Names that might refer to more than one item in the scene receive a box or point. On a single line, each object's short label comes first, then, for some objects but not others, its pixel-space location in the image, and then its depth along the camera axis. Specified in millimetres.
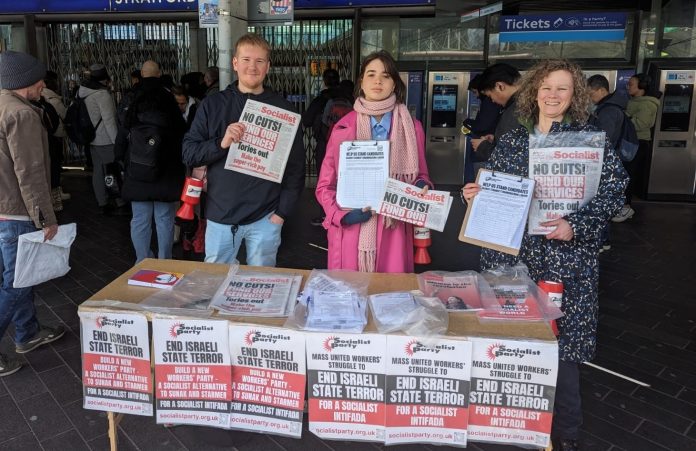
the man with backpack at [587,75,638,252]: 4863
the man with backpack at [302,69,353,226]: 5824
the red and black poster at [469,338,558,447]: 1767
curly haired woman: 2213
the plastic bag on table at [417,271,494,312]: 2014
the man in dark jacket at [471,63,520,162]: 4172
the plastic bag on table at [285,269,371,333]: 1833
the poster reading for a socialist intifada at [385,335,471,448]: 1777
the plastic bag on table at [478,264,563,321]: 1921
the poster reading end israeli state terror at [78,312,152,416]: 1942
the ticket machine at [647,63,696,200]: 8086
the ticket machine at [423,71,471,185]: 8859
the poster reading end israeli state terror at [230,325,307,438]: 1842
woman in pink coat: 2582
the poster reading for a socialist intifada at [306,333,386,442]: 1798
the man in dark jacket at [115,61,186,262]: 3830
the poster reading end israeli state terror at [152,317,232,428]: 1893
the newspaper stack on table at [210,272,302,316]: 1957
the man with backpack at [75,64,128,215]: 5938
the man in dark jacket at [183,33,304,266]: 2742
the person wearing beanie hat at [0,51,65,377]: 2865
